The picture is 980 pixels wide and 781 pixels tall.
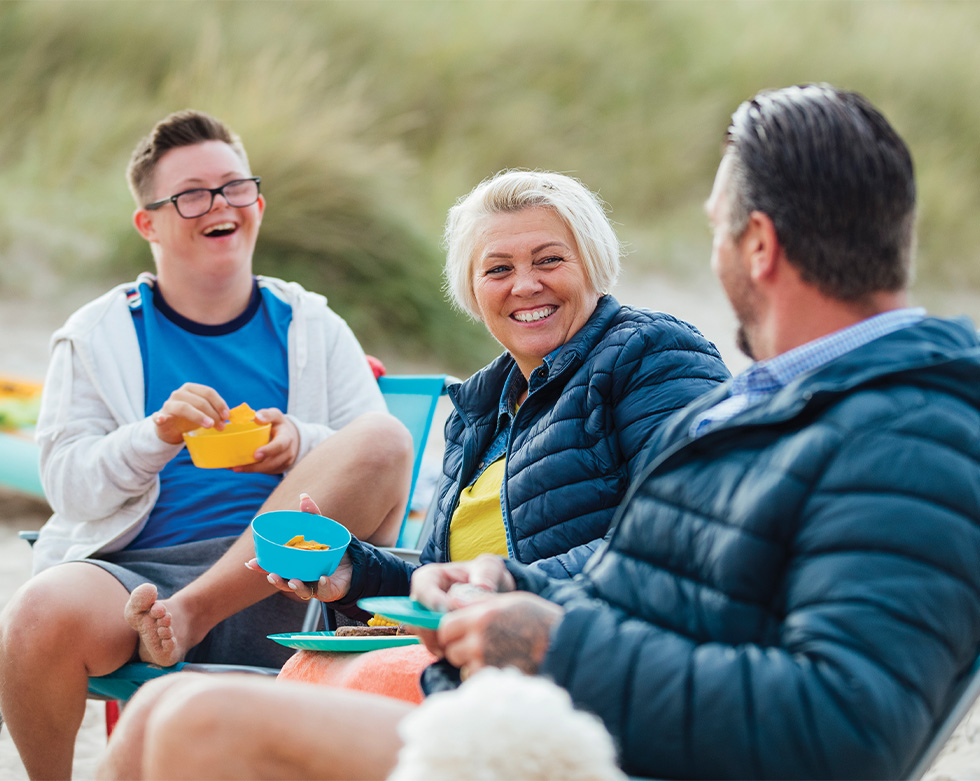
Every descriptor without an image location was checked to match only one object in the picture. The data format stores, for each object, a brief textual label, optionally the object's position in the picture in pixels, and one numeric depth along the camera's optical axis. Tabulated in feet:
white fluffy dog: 8.84
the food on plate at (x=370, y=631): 11.17
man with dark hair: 9.62
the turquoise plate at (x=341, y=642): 10.90
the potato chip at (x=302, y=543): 11.33
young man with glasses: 11.75
